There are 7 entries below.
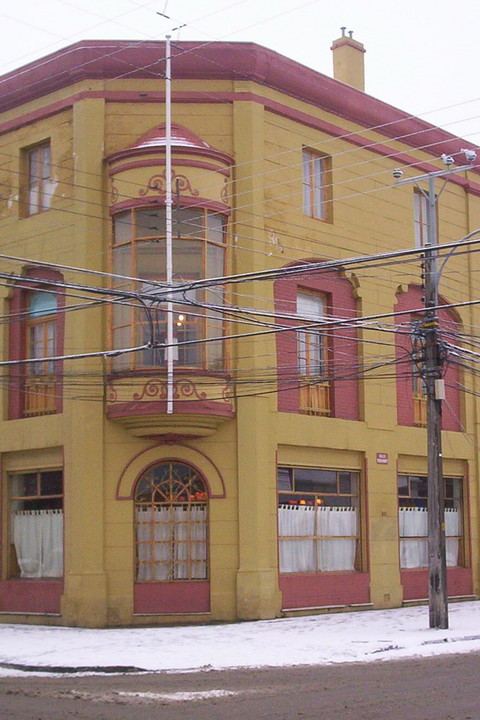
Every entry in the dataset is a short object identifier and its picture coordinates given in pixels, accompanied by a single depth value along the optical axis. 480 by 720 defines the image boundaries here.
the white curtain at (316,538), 24.59
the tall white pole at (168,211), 22.50
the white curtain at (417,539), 27.70
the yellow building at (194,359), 23.19
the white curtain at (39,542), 24.05
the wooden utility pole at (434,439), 21.38
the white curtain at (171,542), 23.30
